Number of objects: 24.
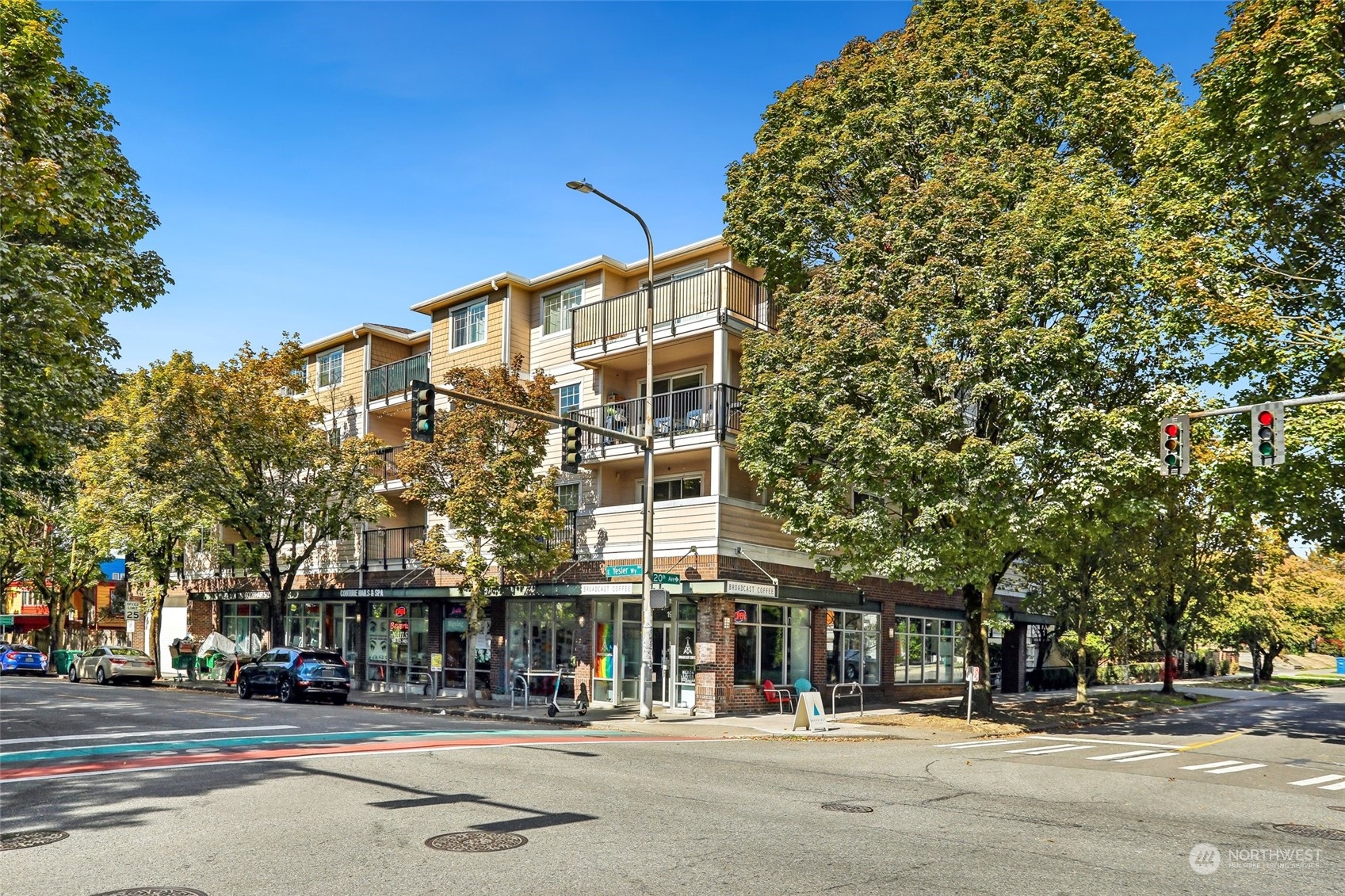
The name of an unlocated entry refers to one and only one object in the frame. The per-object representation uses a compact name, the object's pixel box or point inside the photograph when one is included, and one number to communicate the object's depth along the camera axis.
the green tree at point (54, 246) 14.52
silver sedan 39.38
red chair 27.44
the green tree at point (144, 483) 32.75
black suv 29.12
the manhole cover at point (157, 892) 7.07
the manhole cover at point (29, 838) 8.62
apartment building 27.34
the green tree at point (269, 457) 32.84
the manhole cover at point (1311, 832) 10.43
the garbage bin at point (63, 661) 45.28
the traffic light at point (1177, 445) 17.14
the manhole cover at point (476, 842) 8.45
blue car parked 49.50
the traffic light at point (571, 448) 21.64
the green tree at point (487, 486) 26.99
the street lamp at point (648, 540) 23.59
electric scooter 25.02
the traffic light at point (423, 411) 18.70
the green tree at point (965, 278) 21.41
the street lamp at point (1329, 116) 13.34
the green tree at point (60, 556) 42.84
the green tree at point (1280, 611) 51.25
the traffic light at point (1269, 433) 15.89
